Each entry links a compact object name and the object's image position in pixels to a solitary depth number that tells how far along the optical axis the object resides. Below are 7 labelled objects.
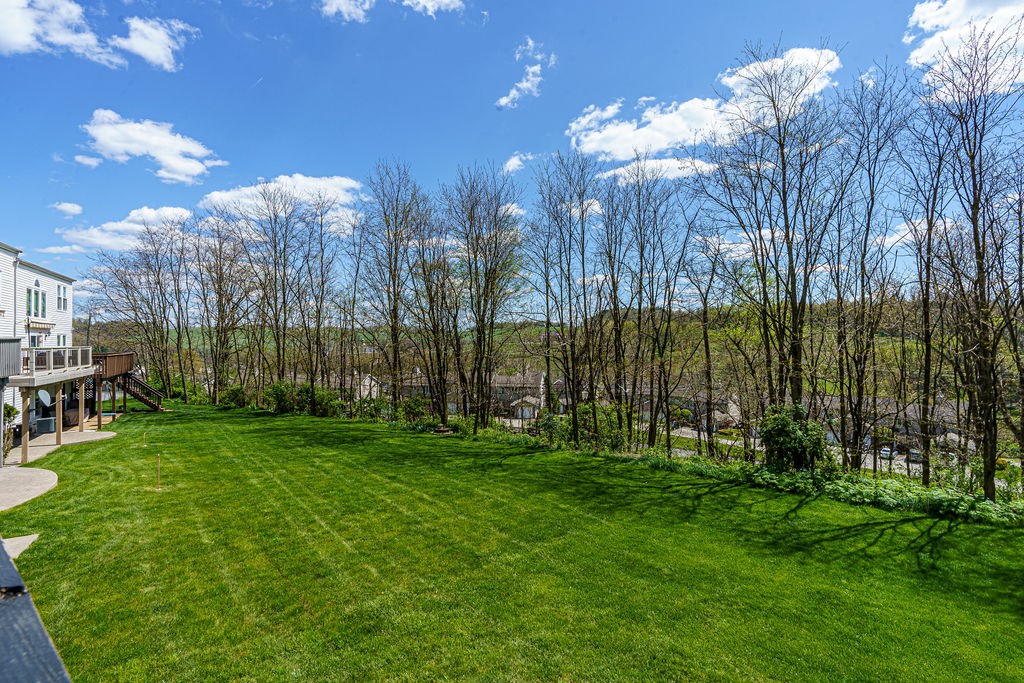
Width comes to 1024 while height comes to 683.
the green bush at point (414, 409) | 20.22
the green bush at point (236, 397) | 26.14
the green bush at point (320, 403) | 22.02
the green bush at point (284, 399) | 22.92
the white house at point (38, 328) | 12.16
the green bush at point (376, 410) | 20.64
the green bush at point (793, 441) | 10.05
